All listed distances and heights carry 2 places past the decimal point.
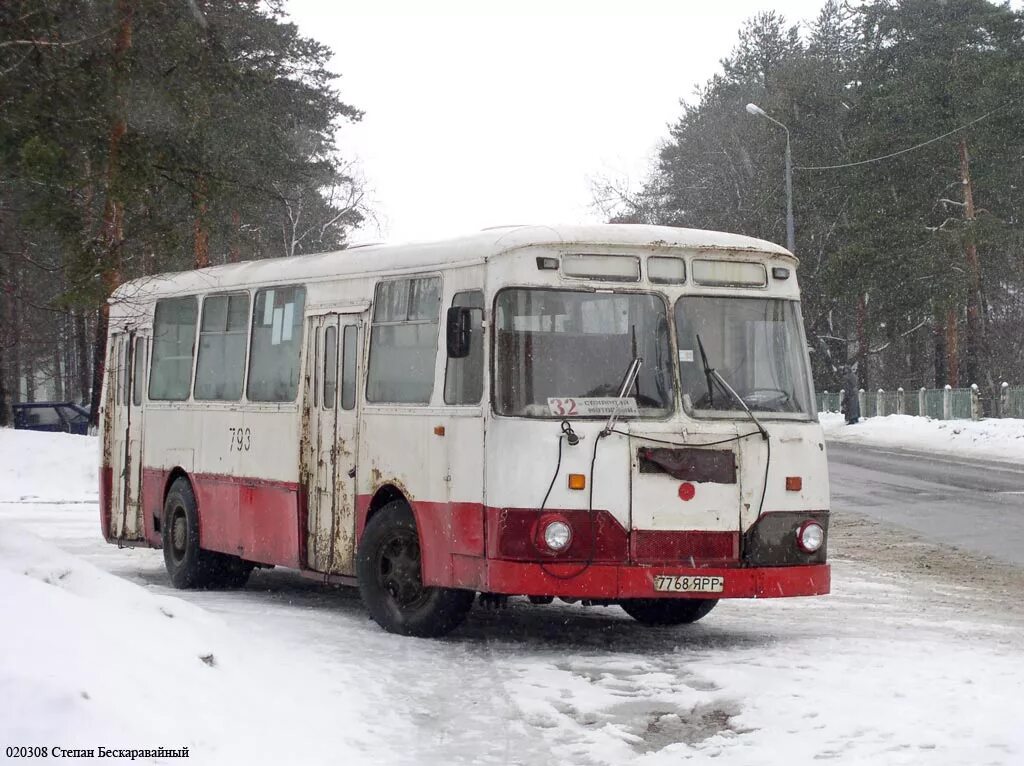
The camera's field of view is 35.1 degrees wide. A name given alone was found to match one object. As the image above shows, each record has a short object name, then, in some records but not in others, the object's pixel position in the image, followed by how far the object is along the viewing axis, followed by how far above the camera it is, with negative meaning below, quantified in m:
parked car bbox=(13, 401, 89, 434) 49.38 -0.05
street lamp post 50.19 +6.40
